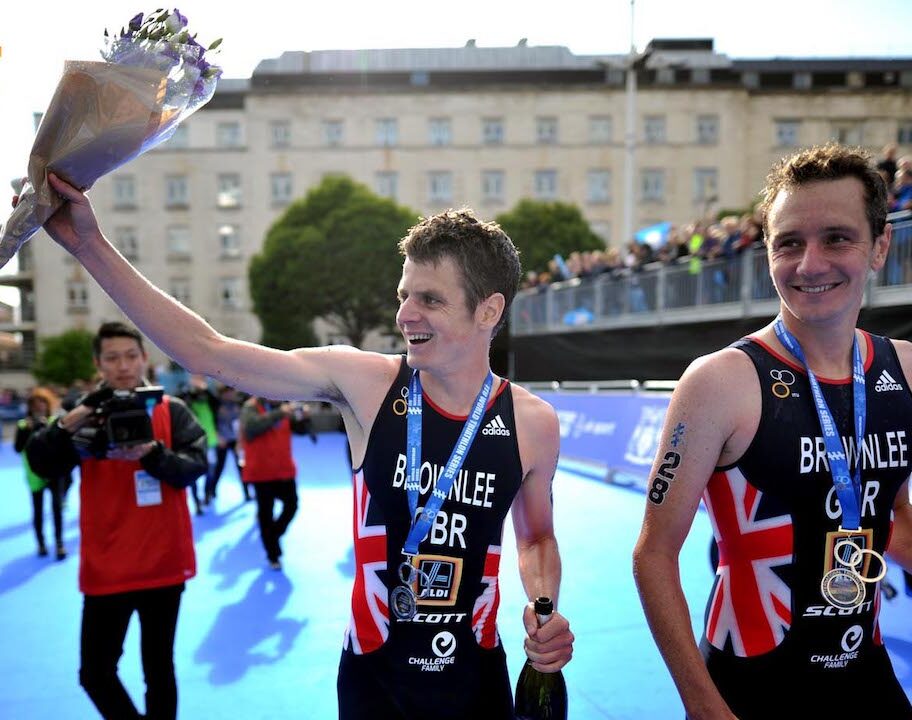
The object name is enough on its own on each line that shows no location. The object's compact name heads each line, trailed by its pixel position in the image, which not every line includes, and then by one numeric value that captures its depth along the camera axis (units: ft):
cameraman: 10.32
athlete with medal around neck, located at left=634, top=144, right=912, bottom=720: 6.01
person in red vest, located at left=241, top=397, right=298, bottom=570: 23.71
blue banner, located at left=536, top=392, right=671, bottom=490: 34.66
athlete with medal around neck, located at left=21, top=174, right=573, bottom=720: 6.74
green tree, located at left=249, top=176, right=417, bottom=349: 114.21
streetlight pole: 78.72
